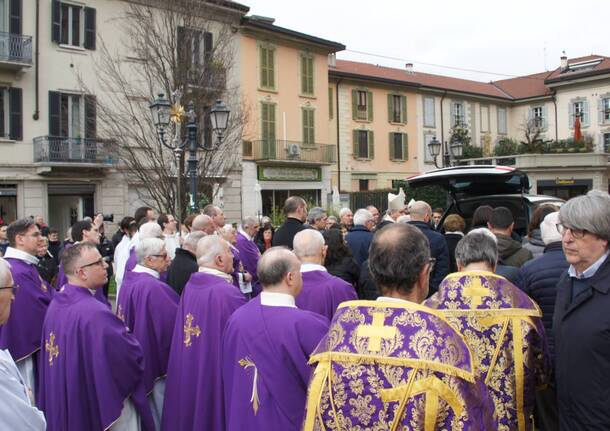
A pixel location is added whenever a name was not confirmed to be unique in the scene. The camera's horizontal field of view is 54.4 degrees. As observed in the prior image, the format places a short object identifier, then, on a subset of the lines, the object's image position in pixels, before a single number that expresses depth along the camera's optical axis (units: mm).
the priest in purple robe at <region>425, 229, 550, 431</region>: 3342
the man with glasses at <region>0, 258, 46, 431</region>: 2484
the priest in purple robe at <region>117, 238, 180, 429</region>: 5242
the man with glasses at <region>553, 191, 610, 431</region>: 2859
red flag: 38688
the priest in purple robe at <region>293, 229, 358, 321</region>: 4391
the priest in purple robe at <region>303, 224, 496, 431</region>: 2148
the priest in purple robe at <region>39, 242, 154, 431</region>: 4102
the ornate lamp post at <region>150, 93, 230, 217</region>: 11843
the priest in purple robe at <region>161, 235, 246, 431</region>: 4625
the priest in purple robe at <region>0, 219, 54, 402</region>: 5289
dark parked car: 7334
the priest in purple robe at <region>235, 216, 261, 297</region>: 8453
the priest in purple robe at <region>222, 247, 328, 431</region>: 3234
